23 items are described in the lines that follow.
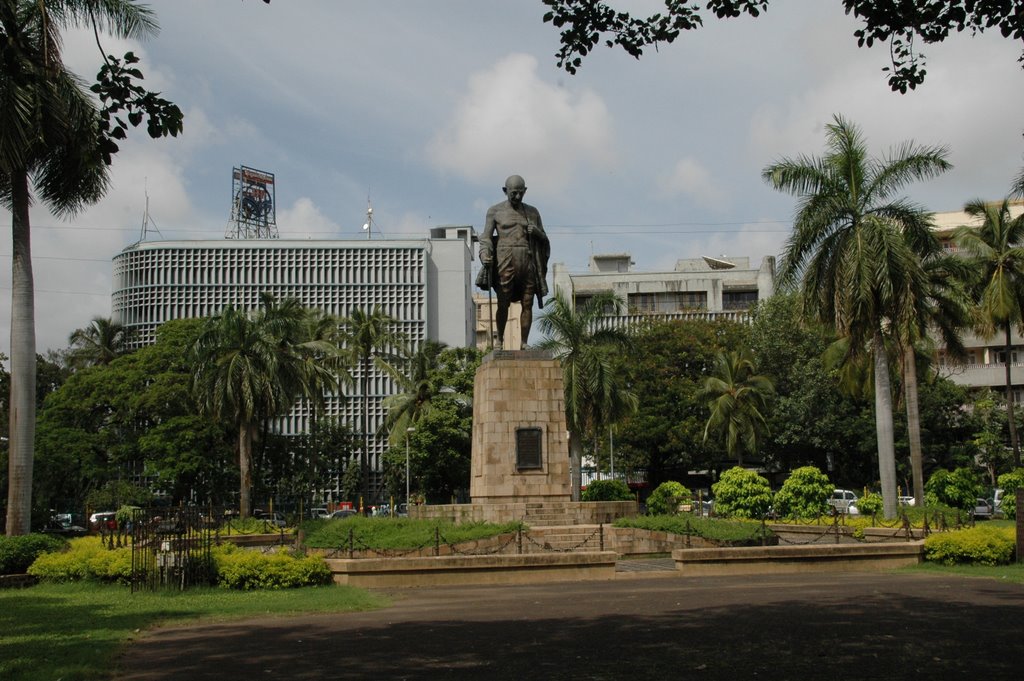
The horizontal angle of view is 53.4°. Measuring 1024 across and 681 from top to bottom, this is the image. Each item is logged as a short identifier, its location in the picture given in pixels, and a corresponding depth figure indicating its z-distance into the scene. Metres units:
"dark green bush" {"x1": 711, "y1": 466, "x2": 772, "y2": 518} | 30.05
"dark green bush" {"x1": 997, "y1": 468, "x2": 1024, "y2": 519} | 30.55
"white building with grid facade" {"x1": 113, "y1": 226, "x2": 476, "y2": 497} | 84.81
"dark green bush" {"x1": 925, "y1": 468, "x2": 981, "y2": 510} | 30.00
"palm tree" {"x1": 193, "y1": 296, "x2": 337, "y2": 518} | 43.88
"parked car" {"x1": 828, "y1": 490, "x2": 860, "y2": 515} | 47.72
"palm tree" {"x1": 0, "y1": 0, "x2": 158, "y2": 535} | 20.69
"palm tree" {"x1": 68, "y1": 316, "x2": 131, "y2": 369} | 70.19
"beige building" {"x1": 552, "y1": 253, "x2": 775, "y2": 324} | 89.00
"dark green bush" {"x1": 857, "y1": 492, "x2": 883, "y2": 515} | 30.22
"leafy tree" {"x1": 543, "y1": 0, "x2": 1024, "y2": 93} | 9.45
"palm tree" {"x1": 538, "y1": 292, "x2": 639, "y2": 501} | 41.38
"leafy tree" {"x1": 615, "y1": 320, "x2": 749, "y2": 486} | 60.75
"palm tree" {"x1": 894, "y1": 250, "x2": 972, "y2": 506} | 28.34
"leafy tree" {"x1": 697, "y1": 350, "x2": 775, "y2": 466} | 53.81
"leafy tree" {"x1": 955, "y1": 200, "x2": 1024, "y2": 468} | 37.22
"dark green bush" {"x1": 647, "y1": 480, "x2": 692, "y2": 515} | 32.88
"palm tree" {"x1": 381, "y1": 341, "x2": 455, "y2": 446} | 54.88
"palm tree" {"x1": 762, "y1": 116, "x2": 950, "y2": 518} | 27.02
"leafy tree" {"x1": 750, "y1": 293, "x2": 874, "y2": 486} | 57.38
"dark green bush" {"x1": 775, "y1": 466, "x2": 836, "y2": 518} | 29.84
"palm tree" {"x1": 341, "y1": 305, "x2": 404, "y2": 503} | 56.72
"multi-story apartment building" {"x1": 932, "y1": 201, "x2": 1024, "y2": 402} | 68.69
